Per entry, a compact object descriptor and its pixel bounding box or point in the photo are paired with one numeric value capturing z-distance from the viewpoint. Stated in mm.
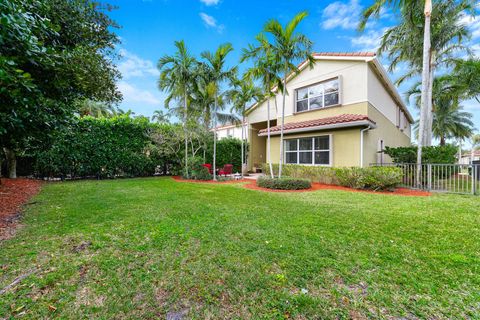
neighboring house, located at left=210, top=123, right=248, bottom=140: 21812
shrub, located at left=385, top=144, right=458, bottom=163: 9984
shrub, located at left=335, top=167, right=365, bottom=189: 9297
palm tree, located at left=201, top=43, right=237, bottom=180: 11765
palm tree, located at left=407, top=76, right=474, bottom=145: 20758
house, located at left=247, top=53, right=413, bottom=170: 10633
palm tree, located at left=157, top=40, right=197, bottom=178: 11695
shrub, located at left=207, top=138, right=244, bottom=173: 16328
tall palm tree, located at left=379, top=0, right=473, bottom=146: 11055
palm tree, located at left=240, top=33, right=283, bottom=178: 9125
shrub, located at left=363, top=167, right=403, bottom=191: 8602
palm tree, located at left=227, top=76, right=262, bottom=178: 12844
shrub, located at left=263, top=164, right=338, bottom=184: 10832
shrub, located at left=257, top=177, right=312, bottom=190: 9414
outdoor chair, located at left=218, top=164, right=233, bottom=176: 14266
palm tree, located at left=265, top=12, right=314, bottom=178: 8461
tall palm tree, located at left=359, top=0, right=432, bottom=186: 9328
